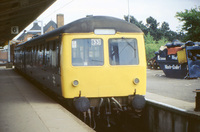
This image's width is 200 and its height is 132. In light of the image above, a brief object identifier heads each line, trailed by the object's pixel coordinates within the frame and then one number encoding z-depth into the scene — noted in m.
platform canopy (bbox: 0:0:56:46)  11.73
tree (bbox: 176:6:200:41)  27.38
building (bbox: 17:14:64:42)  70.75
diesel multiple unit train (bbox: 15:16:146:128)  7.50
